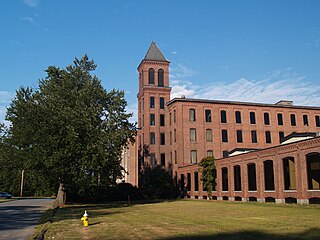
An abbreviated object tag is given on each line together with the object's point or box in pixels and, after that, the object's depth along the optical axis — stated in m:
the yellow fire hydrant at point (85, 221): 15.64
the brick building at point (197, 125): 53.97
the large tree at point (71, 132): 28.53
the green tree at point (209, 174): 44.09
